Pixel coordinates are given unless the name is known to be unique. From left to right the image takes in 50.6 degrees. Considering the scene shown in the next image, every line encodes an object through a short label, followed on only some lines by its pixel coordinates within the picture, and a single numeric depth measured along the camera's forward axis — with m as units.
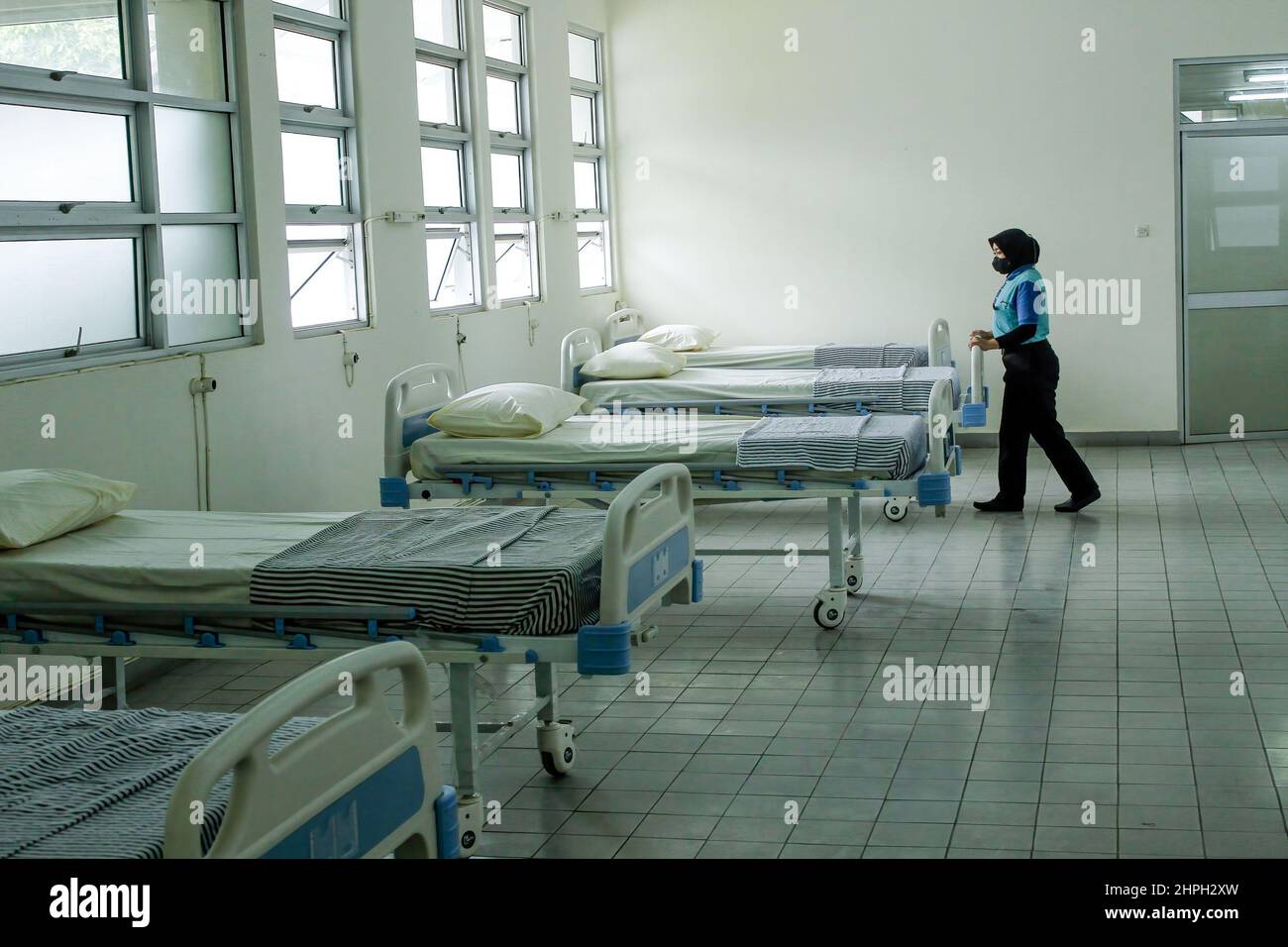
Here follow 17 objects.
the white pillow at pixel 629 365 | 7.88
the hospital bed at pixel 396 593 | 3.38
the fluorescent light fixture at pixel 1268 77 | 9.23
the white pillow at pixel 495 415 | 5.72
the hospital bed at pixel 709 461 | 5.34
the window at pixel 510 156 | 8.31
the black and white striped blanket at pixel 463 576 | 3.38
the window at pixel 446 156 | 7.48
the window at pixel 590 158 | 9.91
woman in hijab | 7.26
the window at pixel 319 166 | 6.17
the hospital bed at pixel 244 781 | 1.93
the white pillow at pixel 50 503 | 3.80
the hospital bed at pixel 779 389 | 7.43
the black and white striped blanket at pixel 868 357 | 8.71
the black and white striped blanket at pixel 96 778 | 2.08
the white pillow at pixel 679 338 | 9.14
